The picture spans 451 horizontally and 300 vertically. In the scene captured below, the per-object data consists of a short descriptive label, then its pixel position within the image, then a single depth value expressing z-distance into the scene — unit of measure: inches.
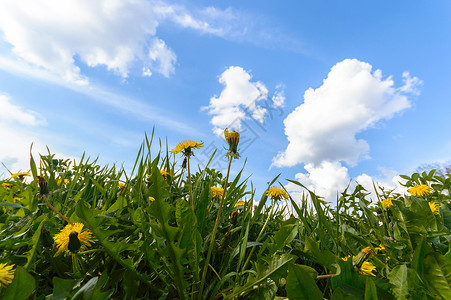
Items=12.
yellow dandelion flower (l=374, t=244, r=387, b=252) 10.1
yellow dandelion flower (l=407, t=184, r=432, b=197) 16.3
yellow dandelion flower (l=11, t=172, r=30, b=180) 22.0
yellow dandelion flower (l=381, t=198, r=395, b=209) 14.5
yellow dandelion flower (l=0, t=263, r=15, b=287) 6.7
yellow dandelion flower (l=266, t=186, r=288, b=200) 15.1
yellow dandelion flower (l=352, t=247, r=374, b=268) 7.7
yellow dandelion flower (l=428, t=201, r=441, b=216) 11.6
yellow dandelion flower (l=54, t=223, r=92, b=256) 8.5
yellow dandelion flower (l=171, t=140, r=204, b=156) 12.5
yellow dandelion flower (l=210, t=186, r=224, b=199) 13.8
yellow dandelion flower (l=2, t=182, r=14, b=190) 18.4
